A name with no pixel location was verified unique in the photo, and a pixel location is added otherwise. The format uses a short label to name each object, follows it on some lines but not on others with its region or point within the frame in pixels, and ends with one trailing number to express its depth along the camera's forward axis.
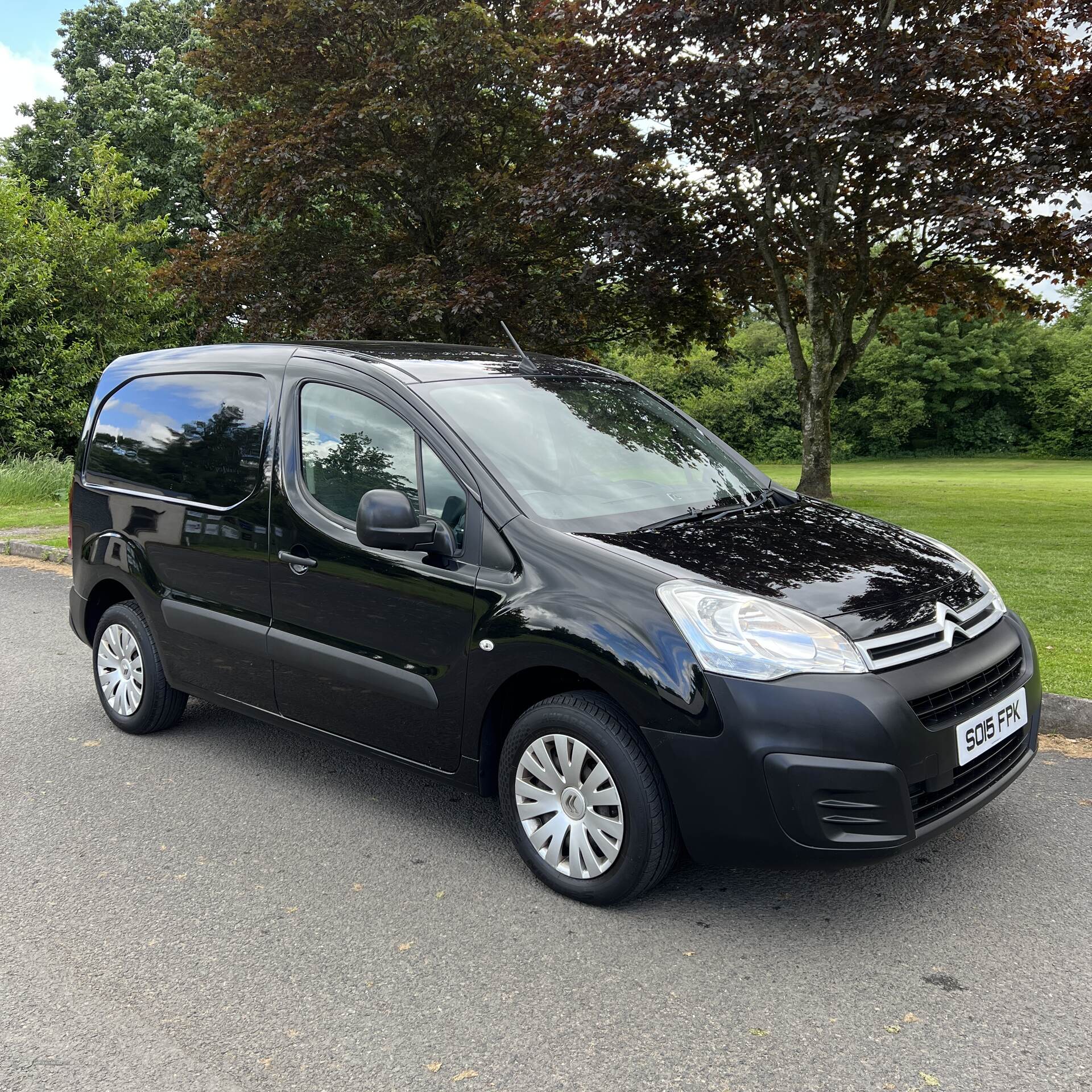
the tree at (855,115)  11.93
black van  2.95
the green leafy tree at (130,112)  28.28
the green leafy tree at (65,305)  20.27
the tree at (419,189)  14.38
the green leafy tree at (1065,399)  46.41
